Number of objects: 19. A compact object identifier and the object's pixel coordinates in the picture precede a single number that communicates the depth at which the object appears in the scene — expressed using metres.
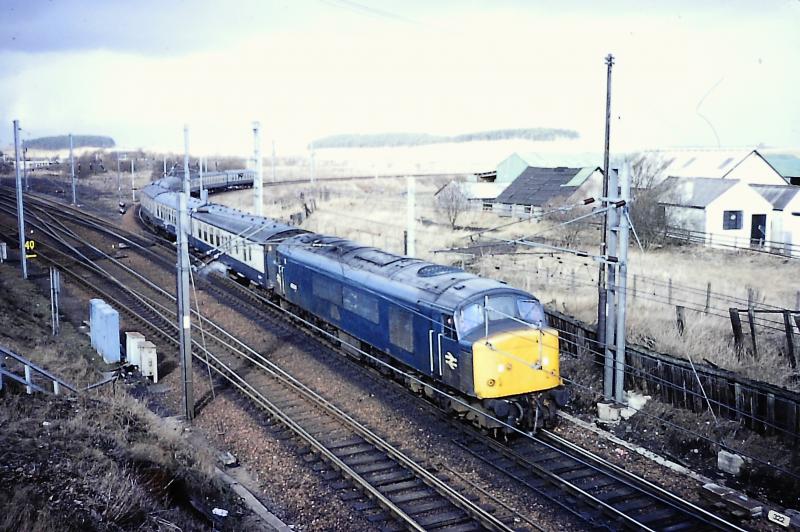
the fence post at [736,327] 18.73
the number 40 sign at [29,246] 30.91
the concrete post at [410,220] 22.56
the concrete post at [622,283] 16.12
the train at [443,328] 14.72
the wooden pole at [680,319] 20.98
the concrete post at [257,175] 36.09
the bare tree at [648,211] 41.06
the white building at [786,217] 41.81
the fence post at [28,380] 15.84
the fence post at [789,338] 17.70
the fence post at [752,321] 18.14
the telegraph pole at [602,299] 18.83
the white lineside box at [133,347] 20.47
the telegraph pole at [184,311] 16.63
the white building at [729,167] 50.28
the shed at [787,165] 56.25
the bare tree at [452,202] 48.69
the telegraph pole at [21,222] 30.77
